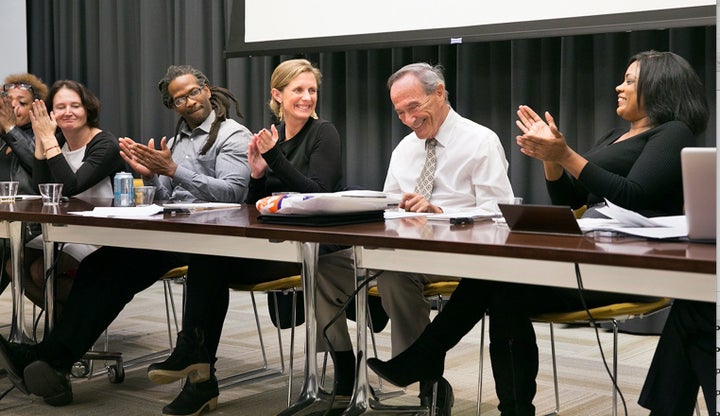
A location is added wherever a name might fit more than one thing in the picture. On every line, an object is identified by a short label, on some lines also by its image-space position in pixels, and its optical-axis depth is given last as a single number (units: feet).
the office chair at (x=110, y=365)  10.34
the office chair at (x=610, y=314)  7.31
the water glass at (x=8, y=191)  10.43
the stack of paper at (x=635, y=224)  5.95
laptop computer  5.48
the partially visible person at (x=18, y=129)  12.74
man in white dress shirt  8.74
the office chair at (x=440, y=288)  8.58
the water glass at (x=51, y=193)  9.77
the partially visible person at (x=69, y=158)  11.01
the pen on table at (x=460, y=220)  7.18
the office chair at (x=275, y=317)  9.38
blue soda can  9.55
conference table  5.21
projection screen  12.62
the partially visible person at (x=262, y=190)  8.84
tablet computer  6.21
